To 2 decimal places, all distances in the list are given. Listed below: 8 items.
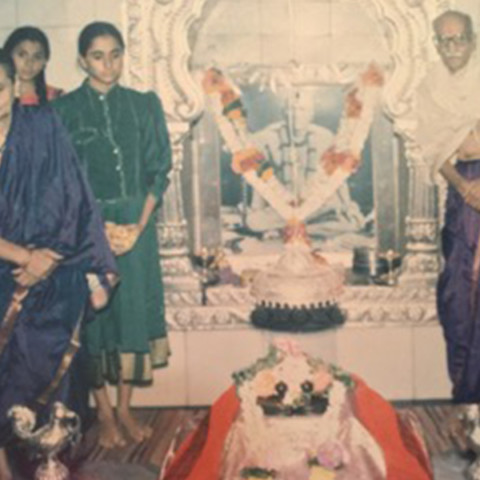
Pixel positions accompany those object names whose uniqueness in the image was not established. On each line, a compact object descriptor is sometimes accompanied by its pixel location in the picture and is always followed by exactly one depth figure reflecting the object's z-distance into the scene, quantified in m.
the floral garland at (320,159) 6.59
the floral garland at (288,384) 4.44
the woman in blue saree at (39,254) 5.45
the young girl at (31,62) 6.41
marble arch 6.44
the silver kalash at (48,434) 4.96
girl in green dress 6.32
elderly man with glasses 5.95
